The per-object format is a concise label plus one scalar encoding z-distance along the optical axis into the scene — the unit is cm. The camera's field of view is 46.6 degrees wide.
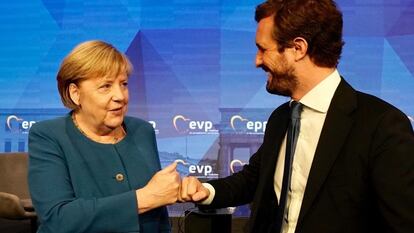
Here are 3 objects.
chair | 371
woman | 153
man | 139
